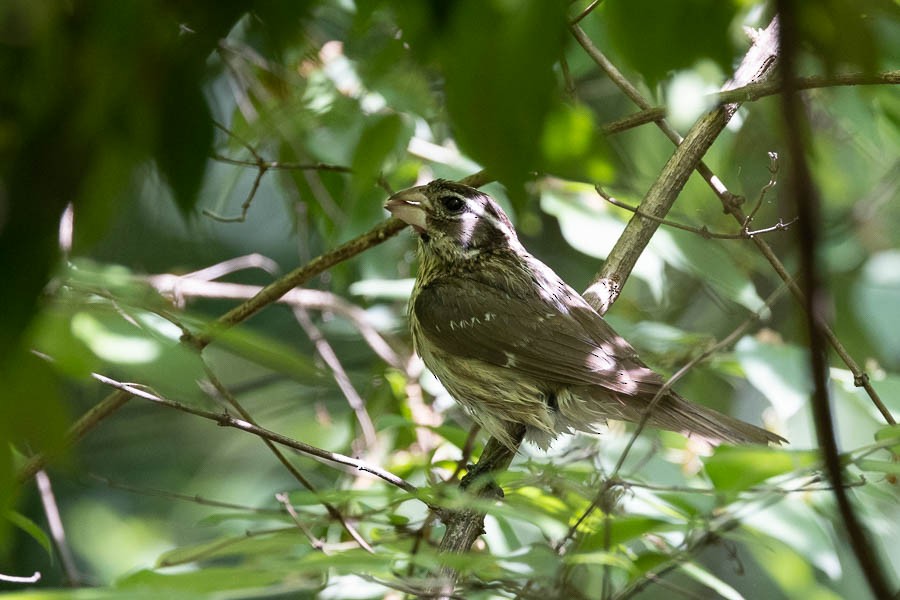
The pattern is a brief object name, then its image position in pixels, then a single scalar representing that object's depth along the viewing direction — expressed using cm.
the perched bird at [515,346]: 694
